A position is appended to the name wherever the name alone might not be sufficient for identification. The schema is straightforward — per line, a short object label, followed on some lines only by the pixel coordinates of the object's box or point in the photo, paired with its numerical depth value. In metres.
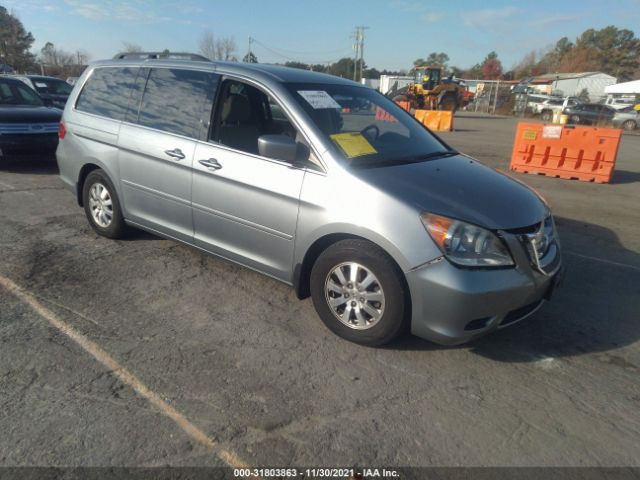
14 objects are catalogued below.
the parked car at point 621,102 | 33.78
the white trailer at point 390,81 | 59.09
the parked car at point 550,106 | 33.49
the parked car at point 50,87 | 13.84
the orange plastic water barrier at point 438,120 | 21.70
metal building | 64.44
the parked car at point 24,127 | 7.92
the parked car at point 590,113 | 28.84
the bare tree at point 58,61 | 52.84
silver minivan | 2.89
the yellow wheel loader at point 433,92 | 30.43
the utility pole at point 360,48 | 73.19
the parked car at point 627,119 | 27.39
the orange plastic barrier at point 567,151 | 9.73
